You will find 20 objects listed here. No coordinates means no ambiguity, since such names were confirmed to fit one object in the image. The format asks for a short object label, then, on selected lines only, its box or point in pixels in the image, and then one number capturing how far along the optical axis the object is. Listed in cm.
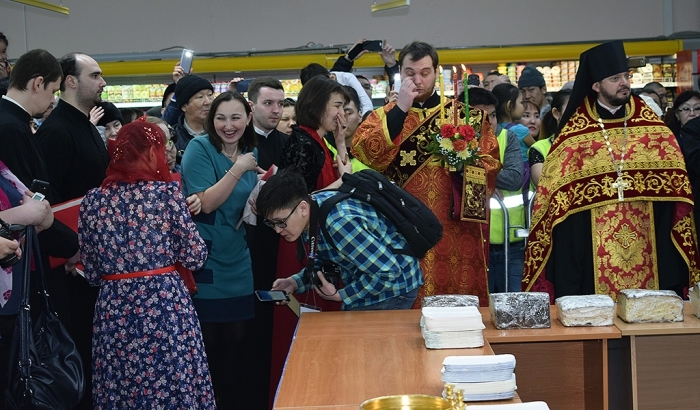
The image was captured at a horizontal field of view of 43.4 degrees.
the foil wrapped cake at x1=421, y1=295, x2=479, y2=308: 344
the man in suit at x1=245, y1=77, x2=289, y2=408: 473
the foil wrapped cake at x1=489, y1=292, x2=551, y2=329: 332
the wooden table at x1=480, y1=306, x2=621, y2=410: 328
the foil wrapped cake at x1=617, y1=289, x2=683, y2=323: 333
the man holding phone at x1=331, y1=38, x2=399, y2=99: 648
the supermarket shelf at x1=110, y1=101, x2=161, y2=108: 905
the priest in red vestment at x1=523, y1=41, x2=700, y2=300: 425
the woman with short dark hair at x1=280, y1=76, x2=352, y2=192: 454
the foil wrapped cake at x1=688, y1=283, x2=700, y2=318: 340
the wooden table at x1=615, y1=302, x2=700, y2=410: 325
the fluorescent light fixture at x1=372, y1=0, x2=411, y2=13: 880
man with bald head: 411
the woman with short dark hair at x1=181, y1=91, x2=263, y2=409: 427
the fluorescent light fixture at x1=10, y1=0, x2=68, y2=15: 922
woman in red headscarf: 358
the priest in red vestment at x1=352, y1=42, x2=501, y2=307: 441
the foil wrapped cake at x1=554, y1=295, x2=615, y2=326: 332
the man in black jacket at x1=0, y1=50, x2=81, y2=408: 362
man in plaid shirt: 344
